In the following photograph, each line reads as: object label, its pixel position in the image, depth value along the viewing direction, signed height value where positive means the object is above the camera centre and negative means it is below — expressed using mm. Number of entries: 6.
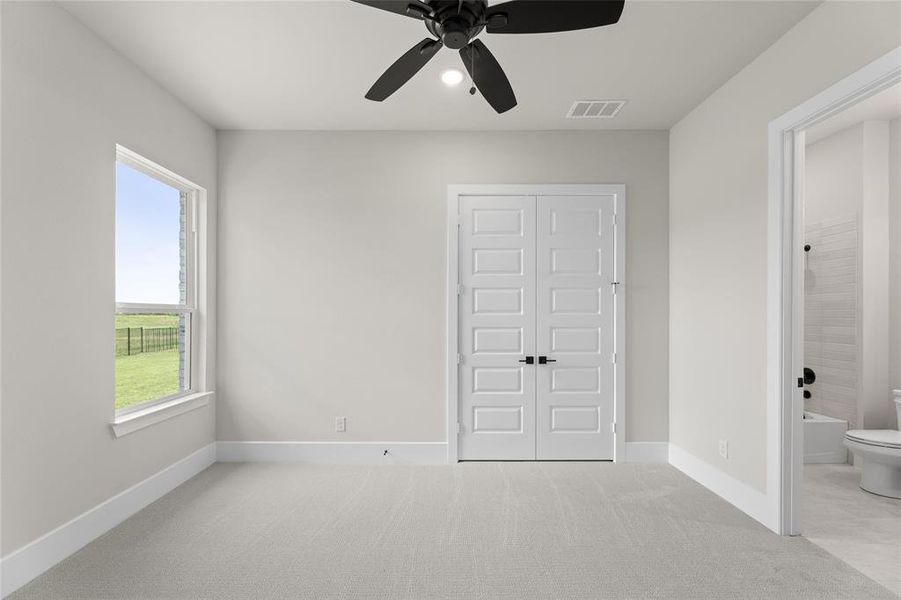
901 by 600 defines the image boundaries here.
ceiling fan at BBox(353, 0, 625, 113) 1768 +1019
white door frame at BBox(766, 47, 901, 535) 2824 -129
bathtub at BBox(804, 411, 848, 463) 4180 -1156
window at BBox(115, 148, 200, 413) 3168 +112
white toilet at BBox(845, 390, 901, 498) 3312 -1032
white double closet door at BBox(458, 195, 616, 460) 4258 -187
